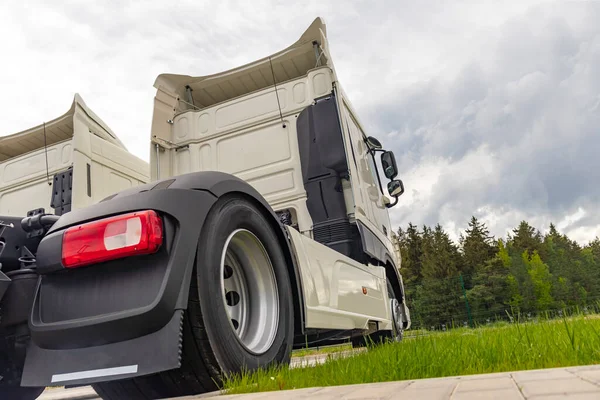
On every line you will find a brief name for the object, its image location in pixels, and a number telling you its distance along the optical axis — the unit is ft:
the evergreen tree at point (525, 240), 229.45
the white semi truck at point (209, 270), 5.81
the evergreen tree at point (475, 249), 196.34
